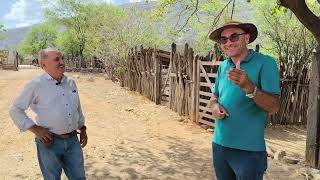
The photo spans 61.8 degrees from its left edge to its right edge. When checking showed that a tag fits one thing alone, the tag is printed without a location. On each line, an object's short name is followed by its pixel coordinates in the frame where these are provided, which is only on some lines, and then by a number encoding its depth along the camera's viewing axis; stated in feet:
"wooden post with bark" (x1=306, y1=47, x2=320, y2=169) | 13.69
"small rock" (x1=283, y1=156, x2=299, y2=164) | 14.39
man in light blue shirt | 7.75
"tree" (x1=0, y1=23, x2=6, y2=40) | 127.29
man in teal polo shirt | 5.65
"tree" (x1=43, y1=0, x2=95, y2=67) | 104.88
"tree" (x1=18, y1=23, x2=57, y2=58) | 169.63
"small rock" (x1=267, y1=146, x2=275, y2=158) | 15.83
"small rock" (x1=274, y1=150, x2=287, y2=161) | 15.27
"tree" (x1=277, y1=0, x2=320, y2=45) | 12.91
